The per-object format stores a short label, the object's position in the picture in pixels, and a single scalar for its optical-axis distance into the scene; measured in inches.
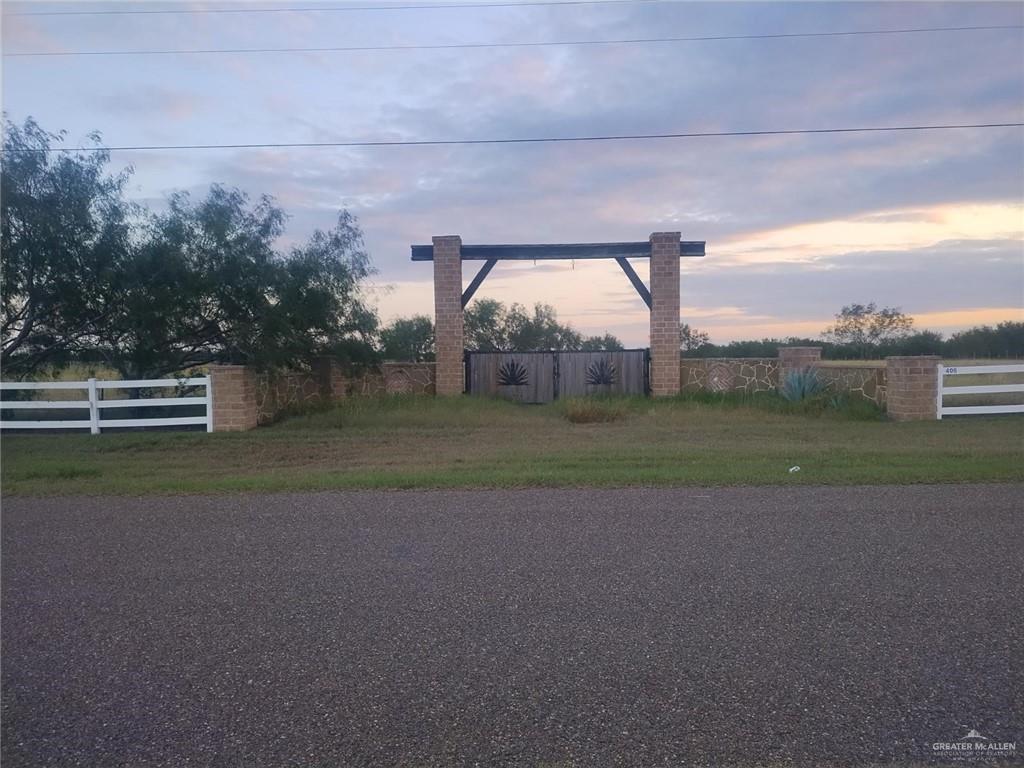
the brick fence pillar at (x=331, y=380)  872.3
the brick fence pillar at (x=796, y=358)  912.3
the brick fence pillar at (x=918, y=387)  691.4
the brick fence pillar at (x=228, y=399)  682.8
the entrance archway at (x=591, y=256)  926.4
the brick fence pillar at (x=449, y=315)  927.7
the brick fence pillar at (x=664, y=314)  925.2
